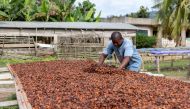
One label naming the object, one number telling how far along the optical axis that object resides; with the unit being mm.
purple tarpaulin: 8570
